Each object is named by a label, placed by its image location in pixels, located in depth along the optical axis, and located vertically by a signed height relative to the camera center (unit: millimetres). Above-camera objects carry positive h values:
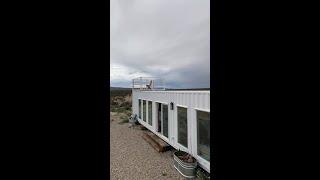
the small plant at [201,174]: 5284 -2315
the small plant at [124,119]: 15278 -2410
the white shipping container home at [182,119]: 5758 -1116
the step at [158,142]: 7992 -2293
